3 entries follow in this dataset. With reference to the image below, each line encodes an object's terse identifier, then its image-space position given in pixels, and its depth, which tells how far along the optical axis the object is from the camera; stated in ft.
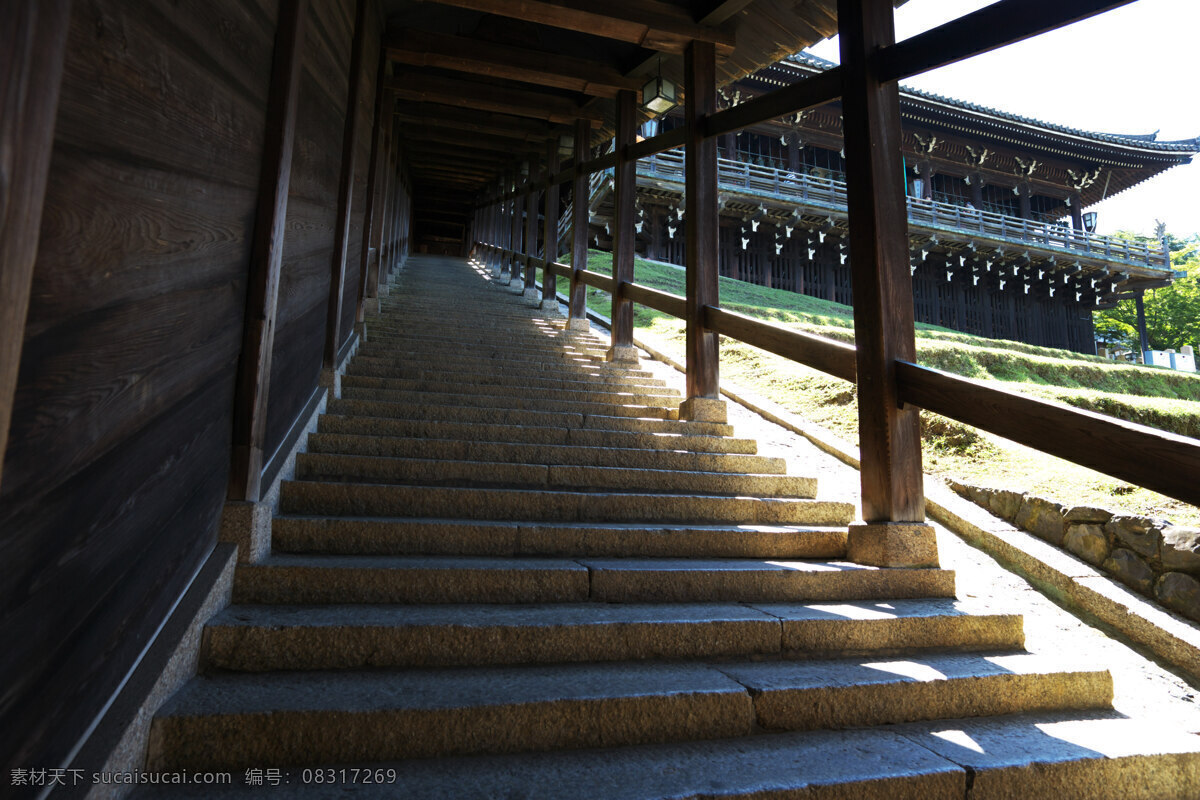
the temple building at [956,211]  56.18
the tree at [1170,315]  84.28
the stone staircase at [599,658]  5.76
